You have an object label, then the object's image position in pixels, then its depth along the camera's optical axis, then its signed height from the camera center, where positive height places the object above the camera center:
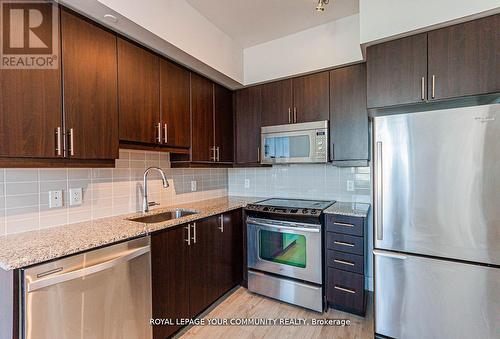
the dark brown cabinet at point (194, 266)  1.77 -0.84
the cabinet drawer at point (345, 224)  2.10 -0.51
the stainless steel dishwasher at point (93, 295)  1.18 -0.69
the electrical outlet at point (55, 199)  1.69 -0.21
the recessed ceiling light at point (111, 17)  1.56 +0.97
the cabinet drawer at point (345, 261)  2.10 -0.83
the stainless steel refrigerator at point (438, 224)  1.45 -0.37
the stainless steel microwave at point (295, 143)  2.50 +0.26
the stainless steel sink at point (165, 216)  2.23 -0.46
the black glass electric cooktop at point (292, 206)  2.30 -0.39
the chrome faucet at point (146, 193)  2.24 -0.23
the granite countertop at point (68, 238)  1.17 -0.40
